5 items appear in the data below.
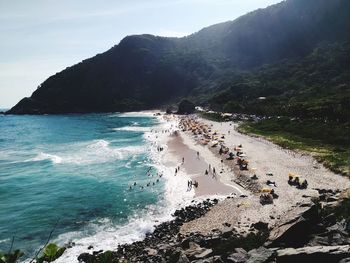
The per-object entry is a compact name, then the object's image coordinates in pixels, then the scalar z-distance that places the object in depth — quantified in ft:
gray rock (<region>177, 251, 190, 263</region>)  74.90
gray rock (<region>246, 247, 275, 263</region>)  61.82
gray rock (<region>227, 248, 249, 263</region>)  66.44
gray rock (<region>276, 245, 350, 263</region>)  53.47
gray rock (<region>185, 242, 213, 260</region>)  80.67
